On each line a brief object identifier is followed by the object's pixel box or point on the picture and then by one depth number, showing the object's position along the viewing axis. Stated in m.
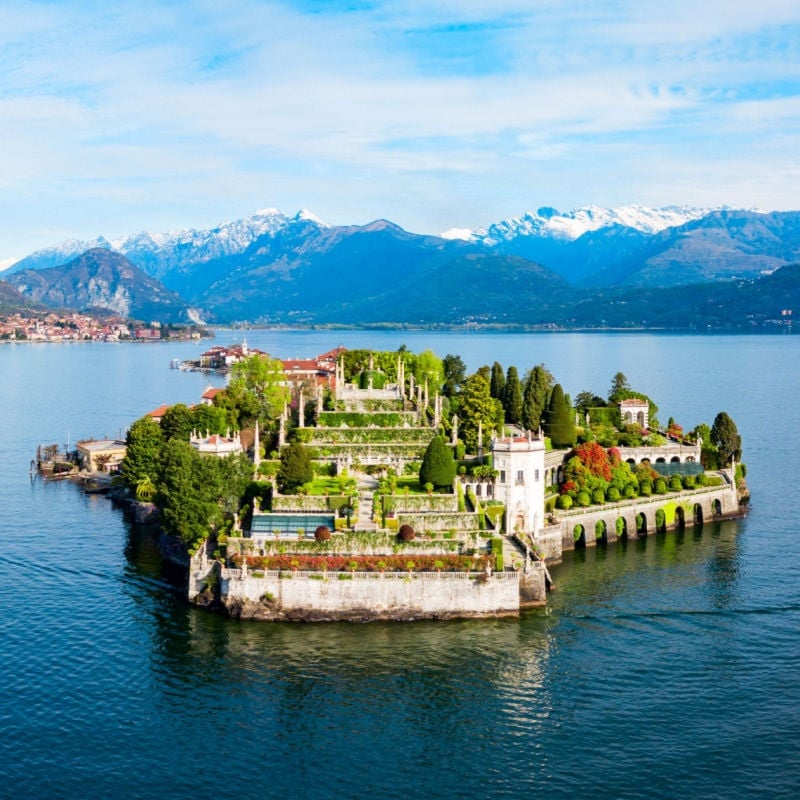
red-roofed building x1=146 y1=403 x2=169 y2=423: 107.39
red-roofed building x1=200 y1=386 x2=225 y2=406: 133.00
